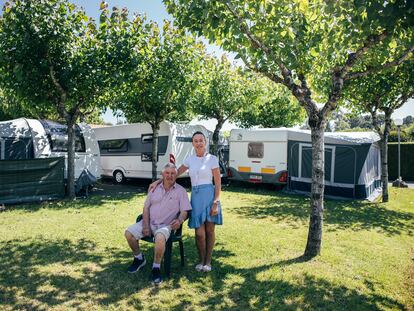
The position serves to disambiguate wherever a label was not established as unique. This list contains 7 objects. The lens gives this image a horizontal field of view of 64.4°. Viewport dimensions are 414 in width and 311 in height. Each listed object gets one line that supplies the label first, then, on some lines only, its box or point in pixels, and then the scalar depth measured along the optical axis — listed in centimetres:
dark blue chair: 444
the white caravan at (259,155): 1327
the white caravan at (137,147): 1395
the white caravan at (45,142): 1002
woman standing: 449
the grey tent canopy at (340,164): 1150
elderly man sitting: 456
